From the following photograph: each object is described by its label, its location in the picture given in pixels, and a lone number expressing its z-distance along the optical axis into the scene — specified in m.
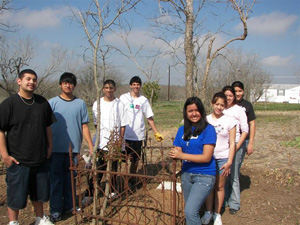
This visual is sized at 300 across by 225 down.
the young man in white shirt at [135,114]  4.15
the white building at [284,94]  52.19
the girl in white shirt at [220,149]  2.97
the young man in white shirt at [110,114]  3.72
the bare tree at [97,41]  2.85
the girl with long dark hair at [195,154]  2.50
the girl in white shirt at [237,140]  3.26
